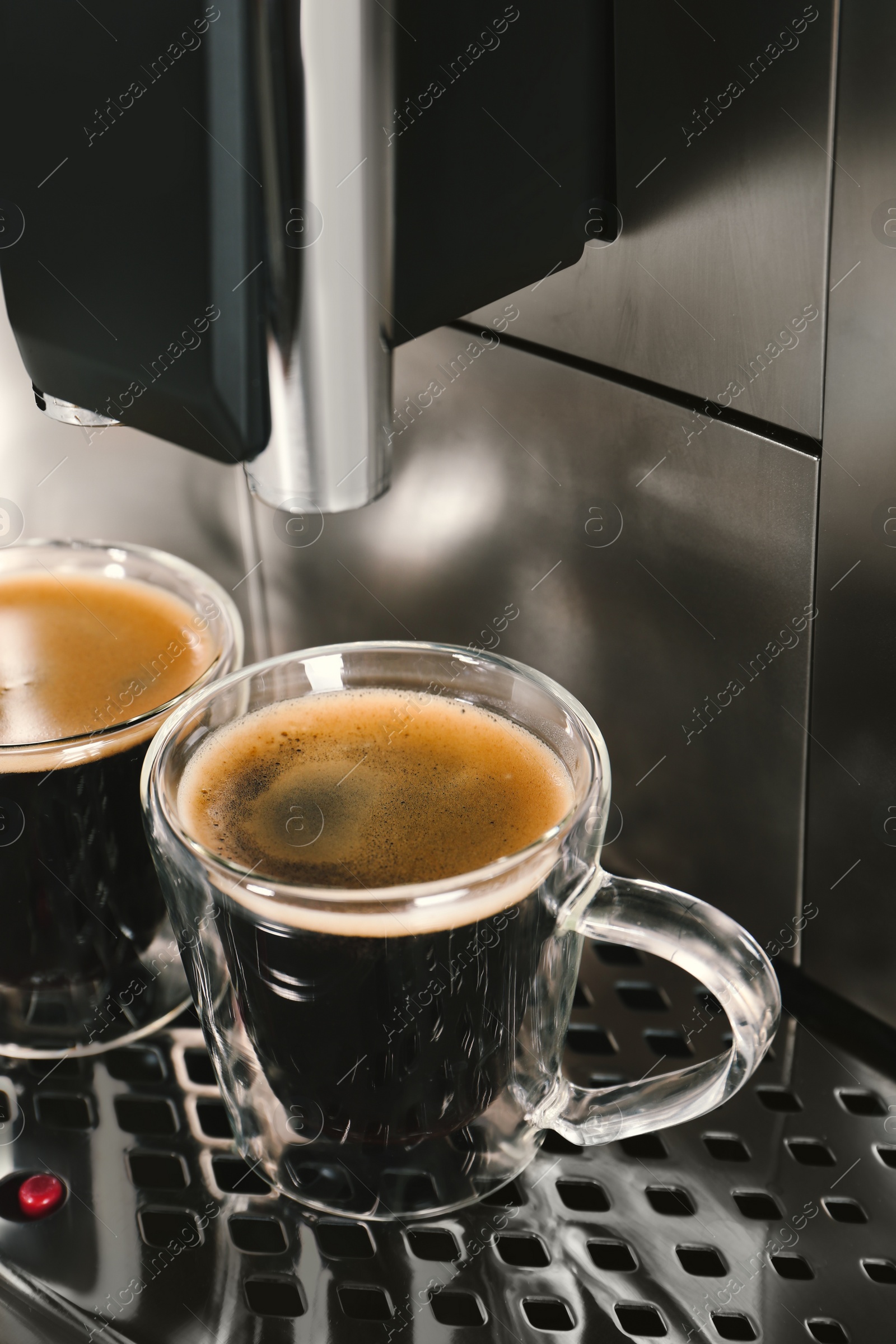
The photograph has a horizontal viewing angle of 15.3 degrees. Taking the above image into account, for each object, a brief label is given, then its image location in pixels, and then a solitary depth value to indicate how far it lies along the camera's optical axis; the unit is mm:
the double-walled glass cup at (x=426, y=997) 570
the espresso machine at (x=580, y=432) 558
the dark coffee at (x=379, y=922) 573
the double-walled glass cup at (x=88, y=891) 615
